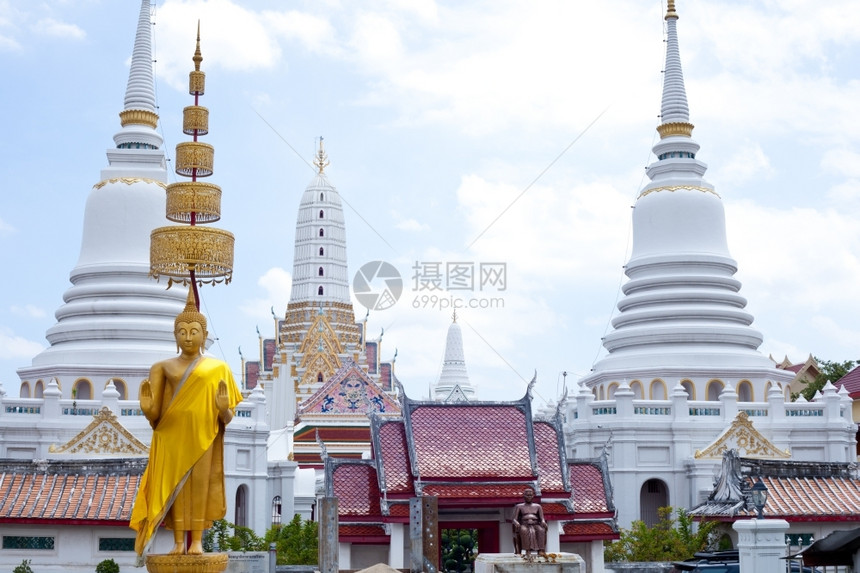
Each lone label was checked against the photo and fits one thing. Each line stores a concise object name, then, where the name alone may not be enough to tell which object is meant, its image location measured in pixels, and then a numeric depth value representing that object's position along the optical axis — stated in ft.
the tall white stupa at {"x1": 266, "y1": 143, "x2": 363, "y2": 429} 180.45
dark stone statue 56.59
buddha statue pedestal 43.83
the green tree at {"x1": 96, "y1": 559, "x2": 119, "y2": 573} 71.77
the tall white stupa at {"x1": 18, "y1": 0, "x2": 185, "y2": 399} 115.65
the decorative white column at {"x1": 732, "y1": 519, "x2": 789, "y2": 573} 58.95
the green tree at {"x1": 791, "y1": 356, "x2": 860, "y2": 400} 146.30
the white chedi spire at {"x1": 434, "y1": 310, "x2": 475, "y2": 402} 214.48
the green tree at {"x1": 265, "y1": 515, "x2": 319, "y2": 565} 82.45
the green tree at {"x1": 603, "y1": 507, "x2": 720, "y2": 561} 76.39
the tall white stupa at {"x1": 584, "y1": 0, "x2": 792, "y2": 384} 120.98
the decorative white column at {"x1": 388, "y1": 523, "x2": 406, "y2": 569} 67.26
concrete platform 53.78
